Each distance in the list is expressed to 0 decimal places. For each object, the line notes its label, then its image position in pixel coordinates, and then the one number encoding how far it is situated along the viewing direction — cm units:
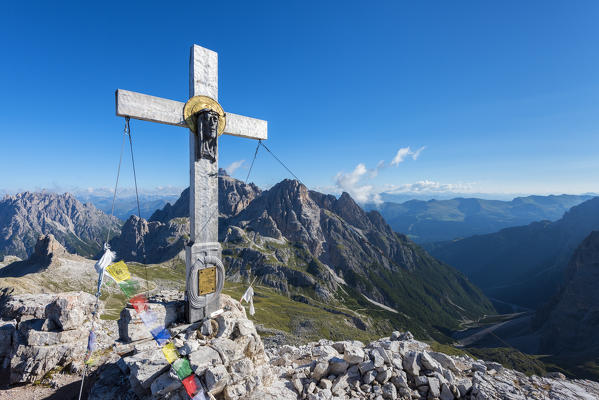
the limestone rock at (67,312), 1269
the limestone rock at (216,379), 759
